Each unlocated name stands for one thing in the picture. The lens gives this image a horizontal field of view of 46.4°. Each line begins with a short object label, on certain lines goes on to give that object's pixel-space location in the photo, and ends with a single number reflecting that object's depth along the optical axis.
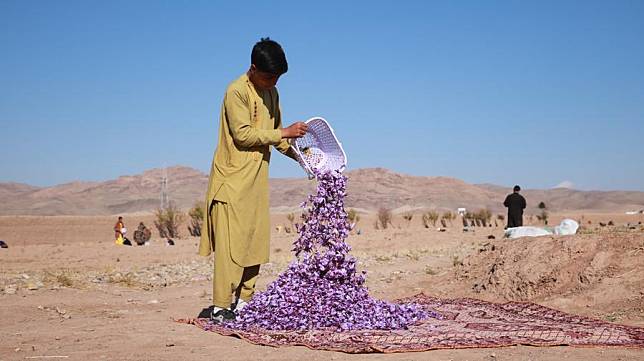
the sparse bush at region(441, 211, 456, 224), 40.23
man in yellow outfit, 6.55
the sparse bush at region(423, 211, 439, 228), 37.25
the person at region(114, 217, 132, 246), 24.12
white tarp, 13.23
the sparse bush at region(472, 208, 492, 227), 38.03
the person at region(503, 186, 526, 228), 18.30
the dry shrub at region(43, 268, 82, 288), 10.60
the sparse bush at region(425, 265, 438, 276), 11.52
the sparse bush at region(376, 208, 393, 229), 36.69
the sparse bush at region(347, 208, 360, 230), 36.45
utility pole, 69.00
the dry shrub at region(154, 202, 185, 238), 31.37
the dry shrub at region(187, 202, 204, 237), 32.09
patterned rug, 5.38
